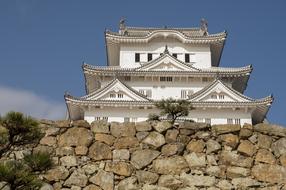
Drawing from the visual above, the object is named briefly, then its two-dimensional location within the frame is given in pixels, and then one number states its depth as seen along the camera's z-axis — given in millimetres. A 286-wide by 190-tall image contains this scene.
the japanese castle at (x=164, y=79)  40664
